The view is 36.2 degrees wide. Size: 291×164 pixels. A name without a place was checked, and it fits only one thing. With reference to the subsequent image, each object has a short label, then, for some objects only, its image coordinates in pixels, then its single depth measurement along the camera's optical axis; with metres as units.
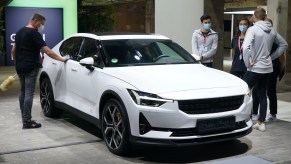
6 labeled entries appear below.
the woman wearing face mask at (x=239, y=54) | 7.86
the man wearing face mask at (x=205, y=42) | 8.23
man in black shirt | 6.91
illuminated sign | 18.56
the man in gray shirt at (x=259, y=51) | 6.79
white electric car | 5.20
